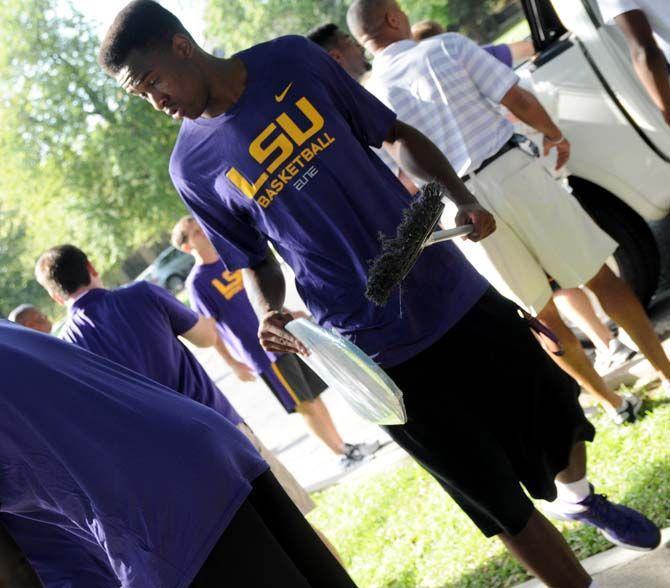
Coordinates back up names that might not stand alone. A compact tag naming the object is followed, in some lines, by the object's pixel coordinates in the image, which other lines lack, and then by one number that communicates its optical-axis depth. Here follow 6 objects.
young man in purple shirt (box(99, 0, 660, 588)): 2.55
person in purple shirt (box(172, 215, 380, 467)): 5.64
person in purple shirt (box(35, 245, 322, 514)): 3.81
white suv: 4.37
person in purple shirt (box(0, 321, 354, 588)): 1.91
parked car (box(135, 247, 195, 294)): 26.84
